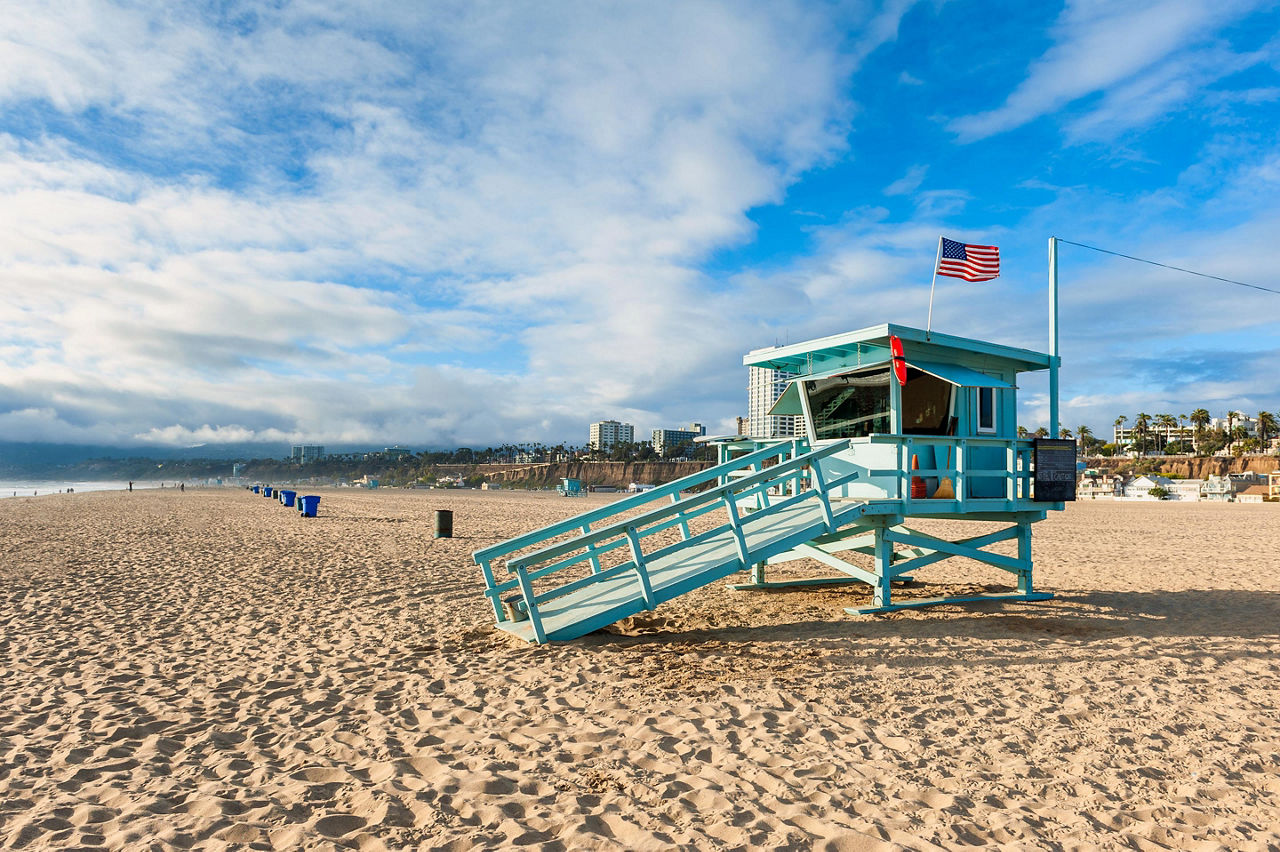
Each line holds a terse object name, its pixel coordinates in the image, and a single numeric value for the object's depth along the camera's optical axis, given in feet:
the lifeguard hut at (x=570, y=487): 222.13
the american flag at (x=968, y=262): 32.45
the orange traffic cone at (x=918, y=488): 30.37
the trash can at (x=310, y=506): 92.17
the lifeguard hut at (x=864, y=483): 25.55
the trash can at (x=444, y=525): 67.10
